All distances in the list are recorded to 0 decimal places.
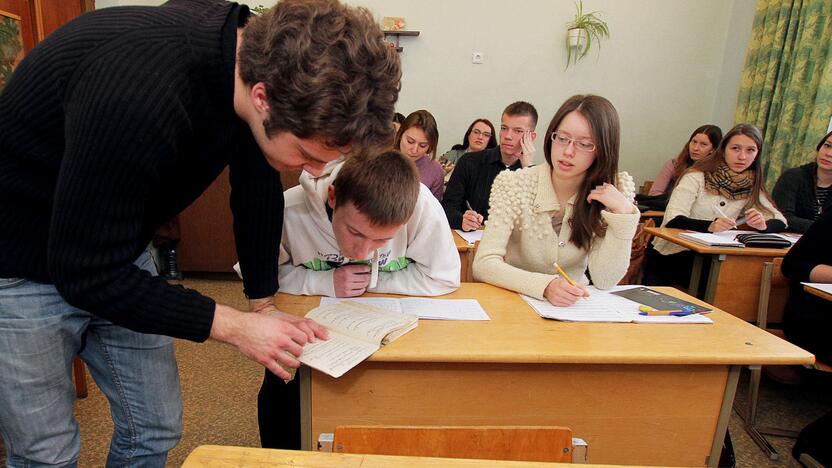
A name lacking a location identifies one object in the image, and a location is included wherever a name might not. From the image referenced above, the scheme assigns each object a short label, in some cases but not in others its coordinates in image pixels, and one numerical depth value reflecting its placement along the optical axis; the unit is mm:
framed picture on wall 1951
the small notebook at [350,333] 904
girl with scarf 2705
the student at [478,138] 3859
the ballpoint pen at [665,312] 1231
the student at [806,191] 2844
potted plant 4438
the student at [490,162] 2857
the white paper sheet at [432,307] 1156
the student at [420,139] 2934
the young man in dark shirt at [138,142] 627
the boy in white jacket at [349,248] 1171
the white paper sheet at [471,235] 2275
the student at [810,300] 1740
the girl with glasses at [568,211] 1482
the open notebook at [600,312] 1186
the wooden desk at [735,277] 2145
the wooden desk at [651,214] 3520
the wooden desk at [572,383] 1001
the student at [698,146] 3607
